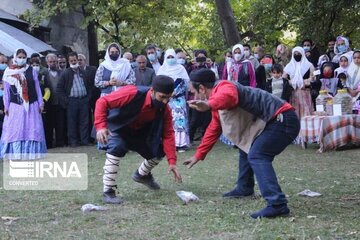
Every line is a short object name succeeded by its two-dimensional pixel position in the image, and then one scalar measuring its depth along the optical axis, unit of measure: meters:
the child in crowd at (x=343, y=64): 11.59
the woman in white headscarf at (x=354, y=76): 11.24
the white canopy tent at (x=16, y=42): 14.20
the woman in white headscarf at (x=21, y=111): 10.10
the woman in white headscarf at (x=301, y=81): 11.42
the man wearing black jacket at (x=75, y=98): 12.27
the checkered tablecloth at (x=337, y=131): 10.38
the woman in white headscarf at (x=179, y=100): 11.23
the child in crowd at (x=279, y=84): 11.23
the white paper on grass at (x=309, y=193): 6.39
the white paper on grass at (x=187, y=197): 6.11
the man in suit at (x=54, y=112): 12.48
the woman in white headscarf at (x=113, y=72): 10.91
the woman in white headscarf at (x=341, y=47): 12.13
